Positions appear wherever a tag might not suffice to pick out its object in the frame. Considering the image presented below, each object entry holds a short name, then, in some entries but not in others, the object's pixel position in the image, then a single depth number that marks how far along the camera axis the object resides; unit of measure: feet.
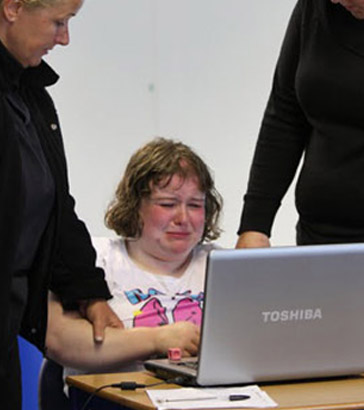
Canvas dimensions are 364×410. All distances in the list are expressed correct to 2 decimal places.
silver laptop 13.07
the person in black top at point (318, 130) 14.69
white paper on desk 12.77
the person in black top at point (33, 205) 13.58
